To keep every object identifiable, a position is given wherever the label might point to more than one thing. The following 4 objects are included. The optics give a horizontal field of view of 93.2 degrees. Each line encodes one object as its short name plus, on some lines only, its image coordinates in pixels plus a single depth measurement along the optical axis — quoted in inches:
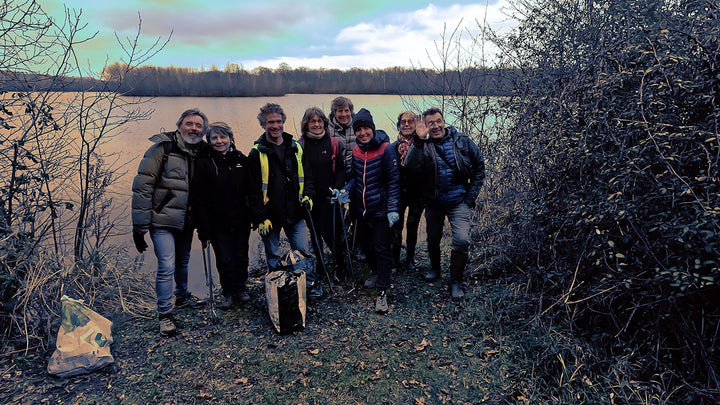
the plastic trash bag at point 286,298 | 124.9
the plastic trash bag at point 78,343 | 104.9
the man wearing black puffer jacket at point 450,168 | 136.7
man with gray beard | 116.6
